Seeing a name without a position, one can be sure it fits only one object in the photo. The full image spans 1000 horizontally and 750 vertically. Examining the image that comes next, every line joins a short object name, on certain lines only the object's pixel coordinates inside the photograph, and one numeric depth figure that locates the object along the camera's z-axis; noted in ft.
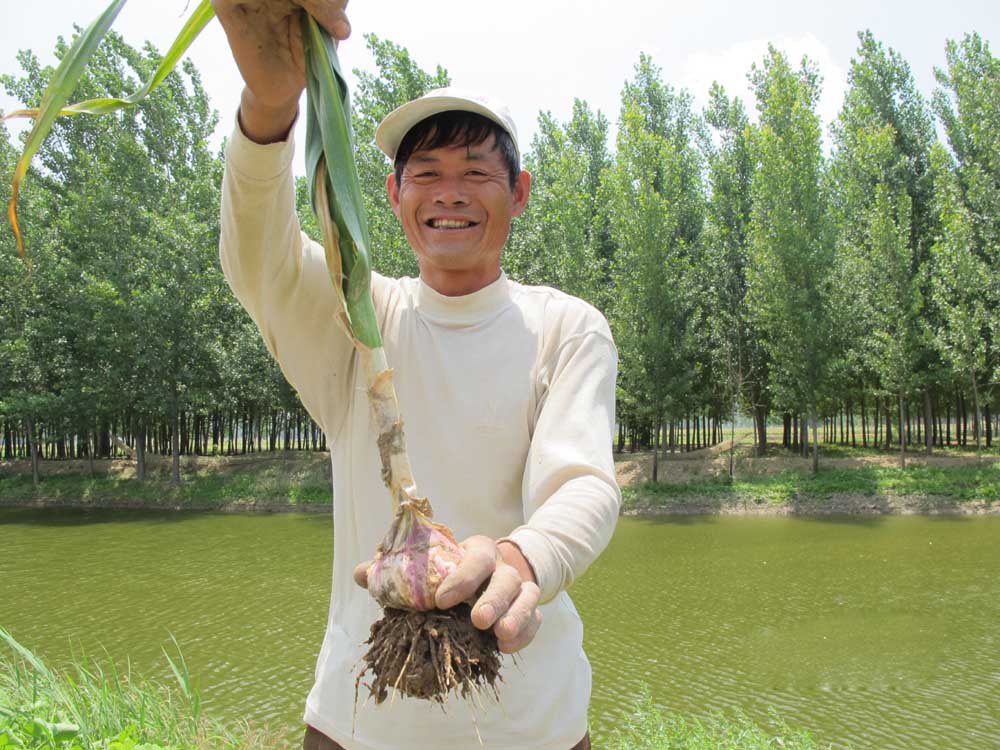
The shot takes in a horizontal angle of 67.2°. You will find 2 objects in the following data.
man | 3.82
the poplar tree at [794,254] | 55.88
